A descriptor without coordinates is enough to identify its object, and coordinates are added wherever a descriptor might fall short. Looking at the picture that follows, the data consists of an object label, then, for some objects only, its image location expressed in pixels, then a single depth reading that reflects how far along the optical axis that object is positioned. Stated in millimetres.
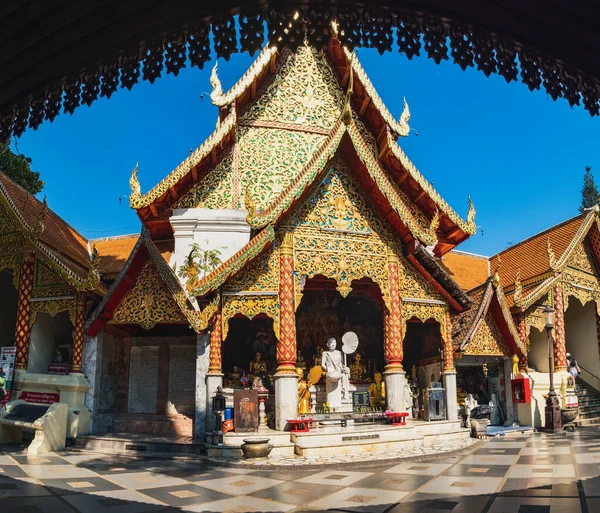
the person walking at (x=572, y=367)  14391
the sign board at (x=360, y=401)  11171
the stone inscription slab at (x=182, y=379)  11523
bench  9180
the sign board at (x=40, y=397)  10758
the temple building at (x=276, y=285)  10172
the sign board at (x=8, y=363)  11133
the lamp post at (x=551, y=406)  12039
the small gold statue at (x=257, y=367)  11859
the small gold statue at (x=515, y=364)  13297
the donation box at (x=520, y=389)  13016
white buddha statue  10633
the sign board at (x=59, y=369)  11383
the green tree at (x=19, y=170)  19609
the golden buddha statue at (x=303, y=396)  10523
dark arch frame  2771
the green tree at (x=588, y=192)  35812
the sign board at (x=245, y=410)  9367
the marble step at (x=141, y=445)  9125
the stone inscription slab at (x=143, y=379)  11672
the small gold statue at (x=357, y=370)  12258
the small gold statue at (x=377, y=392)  11656
